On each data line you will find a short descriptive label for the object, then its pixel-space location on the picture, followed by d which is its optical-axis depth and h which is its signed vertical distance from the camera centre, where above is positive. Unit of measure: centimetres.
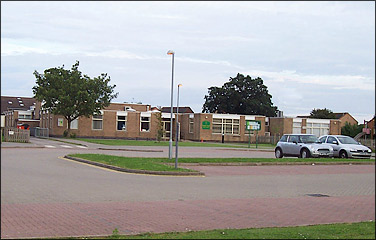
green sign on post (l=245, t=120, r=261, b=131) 6003 +68
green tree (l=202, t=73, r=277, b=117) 8588 +636
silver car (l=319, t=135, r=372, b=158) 1860 -58
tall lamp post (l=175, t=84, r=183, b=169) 1867 -7
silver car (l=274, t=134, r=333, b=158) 2489 -76
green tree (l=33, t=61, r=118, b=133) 5091 +393
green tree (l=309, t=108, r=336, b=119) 7627 +287
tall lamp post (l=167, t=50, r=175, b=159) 2387 -74
